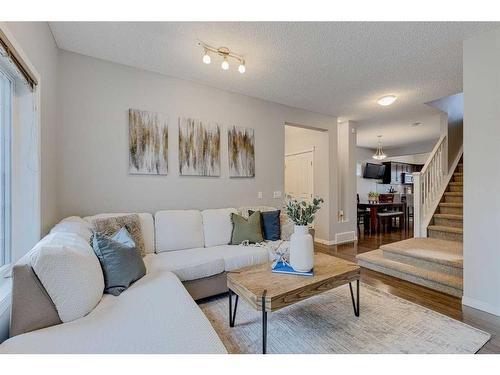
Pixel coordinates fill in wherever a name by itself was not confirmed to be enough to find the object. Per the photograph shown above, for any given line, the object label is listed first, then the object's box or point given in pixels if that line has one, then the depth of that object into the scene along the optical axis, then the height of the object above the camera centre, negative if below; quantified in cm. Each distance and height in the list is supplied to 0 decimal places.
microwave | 931 +30
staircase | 368 -51
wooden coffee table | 148 -69
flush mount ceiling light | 357 +132
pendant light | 690 +118
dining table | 586 -59
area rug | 162 -112
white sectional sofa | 103 -69
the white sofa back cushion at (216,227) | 286 -50
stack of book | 180 -66
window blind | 129 +78
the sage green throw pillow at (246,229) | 287 -54
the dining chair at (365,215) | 611 -77
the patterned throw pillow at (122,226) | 219 -37
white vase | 181 -50
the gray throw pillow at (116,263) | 159 -54
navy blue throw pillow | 304 -52
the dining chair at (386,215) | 605 -78
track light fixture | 234 +140
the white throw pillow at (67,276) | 117 -47
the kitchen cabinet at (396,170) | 870 +61
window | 161 +14
